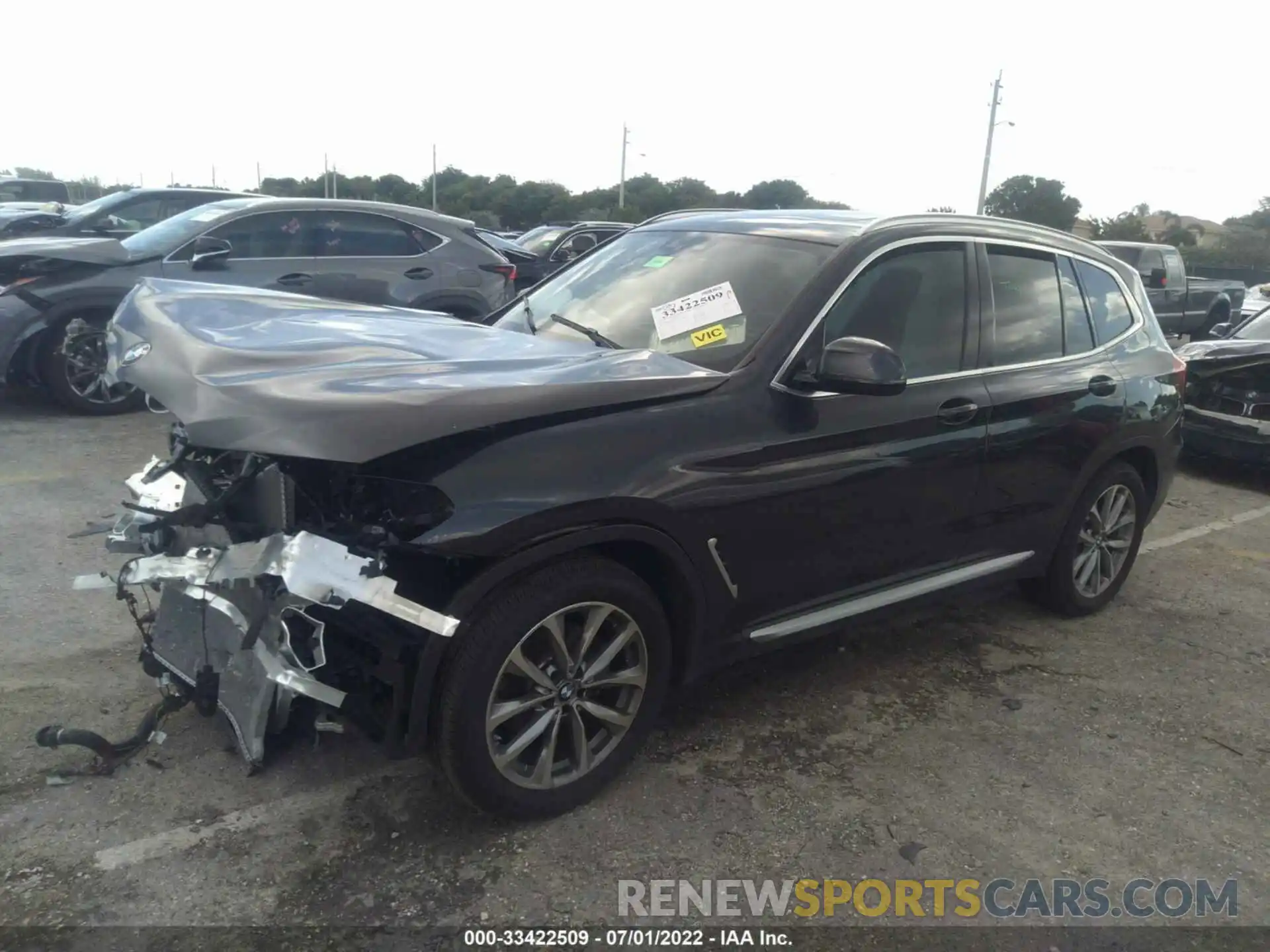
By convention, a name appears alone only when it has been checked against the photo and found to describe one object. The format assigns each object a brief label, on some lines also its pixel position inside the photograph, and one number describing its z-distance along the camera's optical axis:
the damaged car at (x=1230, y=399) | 7.86
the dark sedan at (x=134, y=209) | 10.76
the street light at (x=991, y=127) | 42.53
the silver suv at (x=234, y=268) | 7.52
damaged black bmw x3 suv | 2.64
